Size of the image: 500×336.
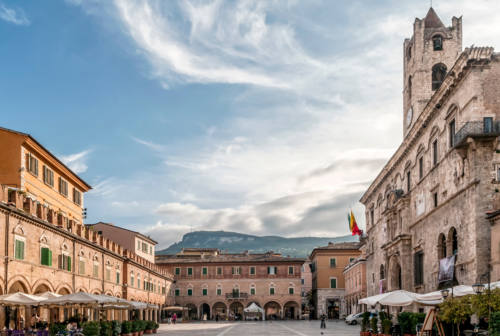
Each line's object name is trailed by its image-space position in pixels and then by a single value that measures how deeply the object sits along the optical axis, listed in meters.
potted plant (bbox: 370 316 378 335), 32.09
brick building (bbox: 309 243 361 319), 90.75
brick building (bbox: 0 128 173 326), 28.02
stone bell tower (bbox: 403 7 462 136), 43.84
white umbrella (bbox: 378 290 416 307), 28.59
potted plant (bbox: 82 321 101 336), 28.39
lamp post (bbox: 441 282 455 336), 21.81
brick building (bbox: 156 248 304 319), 87.94
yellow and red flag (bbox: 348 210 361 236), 65.24
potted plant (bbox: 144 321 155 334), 43.06
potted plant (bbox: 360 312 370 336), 35.12
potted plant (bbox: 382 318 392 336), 29.88
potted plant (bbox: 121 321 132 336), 35.19
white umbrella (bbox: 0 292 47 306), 24.73
